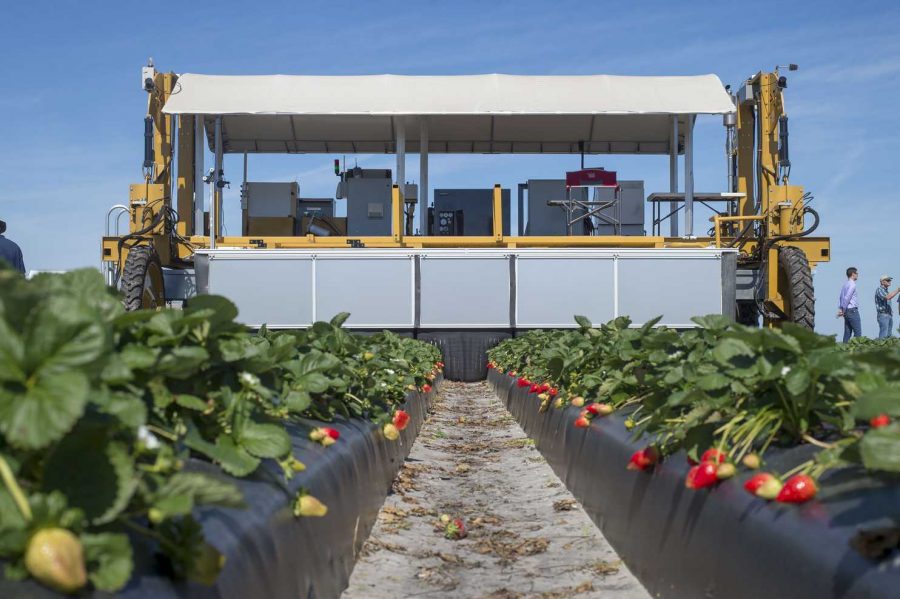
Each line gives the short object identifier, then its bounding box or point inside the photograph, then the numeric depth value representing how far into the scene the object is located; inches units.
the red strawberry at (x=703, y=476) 123.2
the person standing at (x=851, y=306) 789.2
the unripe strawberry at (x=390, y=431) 199.7
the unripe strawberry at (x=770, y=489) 108.3
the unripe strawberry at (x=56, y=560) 62.2
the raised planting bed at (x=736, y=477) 92.7
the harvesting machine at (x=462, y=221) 679.1
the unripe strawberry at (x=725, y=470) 122.6
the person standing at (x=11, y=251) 416.8
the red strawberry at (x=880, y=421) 96.3
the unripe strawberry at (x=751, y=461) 121.0
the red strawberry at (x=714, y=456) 127.0
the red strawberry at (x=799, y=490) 103.8
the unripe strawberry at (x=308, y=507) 120.5
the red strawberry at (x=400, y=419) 229.1
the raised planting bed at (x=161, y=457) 65.6
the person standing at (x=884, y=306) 790.5
